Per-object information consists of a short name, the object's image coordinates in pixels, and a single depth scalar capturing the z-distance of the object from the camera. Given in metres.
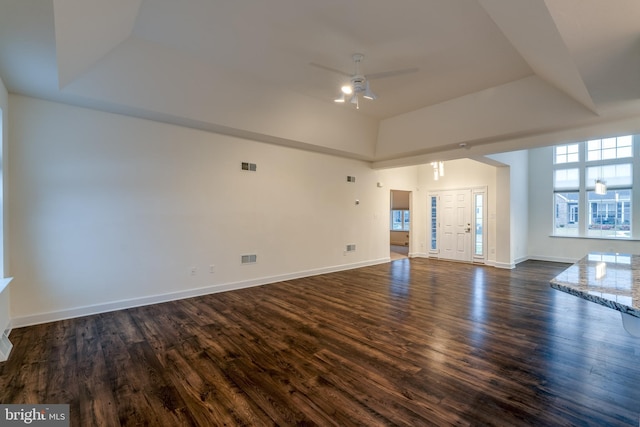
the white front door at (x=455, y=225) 8.25
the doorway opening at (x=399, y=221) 11.79
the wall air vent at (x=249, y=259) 5.35
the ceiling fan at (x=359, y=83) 3.49
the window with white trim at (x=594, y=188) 7.31
